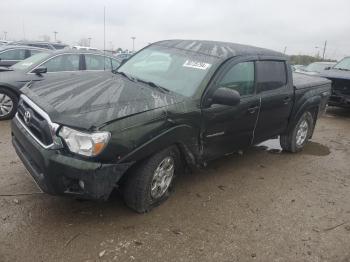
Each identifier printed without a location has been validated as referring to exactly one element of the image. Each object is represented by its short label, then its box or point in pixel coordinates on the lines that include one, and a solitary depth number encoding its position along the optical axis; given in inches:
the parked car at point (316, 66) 577.3
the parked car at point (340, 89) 393.7
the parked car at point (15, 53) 426.0
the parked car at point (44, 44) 614.2
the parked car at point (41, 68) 285.6
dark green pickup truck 124.3
